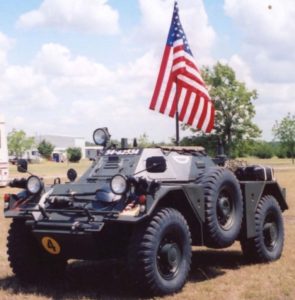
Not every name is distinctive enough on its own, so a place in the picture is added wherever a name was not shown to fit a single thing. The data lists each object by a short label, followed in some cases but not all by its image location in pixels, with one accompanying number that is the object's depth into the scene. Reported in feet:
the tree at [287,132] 221.87
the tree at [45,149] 344.28
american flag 35.58
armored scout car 21.95
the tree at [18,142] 314.14
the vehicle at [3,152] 76.74
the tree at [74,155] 281.33
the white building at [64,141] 516.32
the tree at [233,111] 162.09
